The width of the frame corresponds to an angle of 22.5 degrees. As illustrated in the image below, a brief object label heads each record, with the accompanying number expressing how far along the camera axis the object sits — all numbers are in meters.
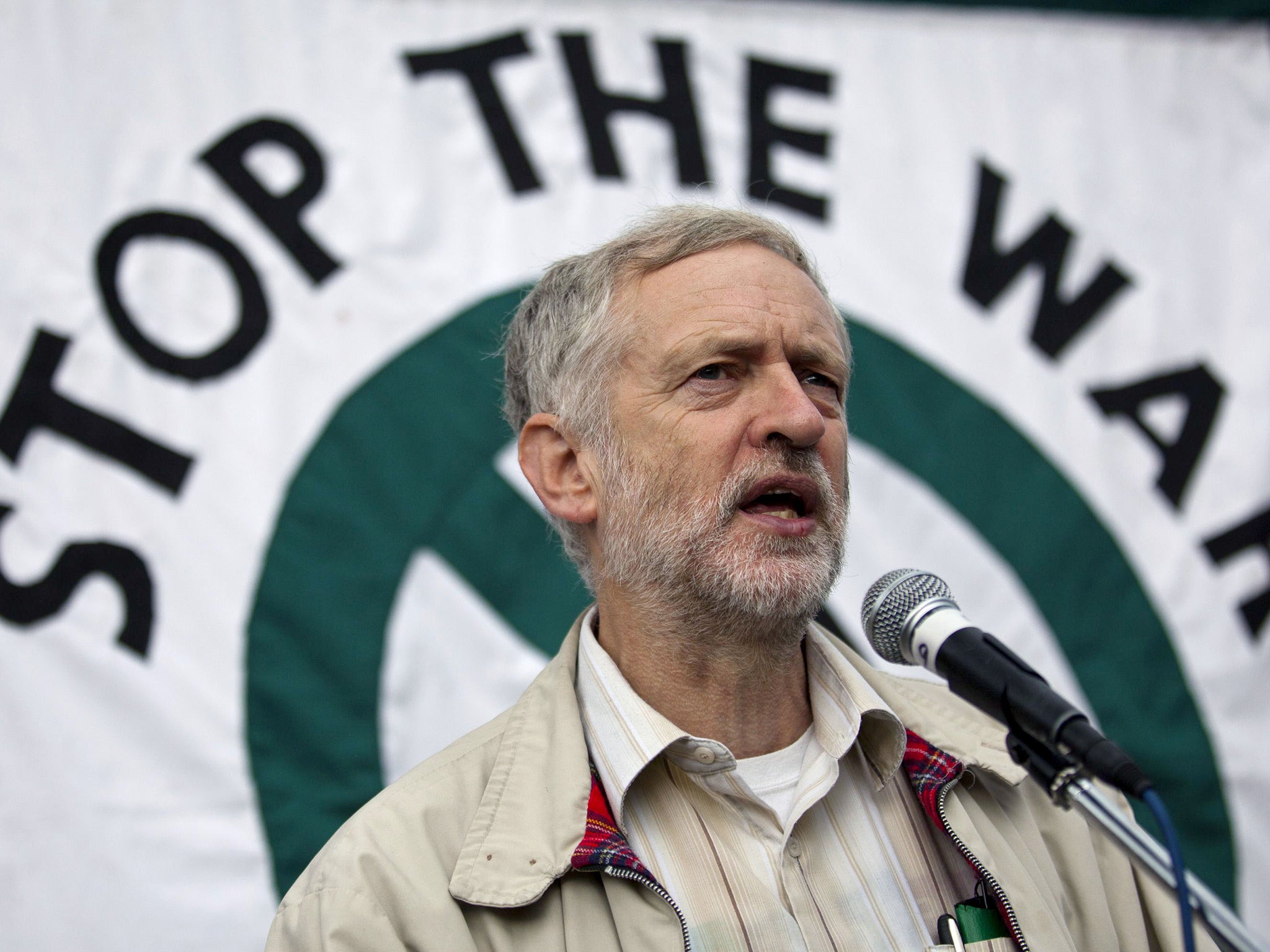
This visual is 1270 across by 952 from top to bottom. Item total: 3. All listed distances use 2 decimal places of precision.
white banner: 1.72
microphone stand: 1.34
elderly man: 1.46
